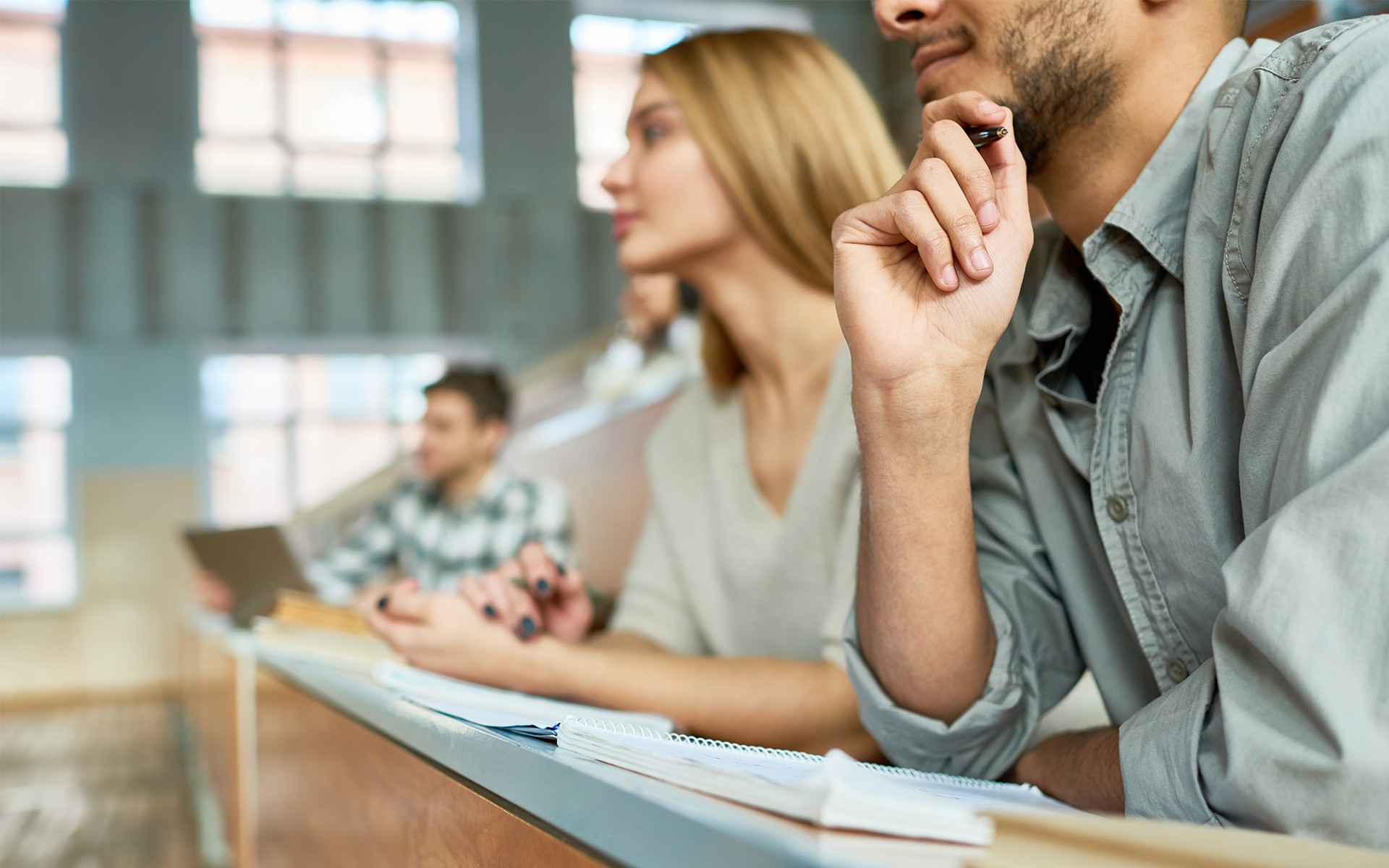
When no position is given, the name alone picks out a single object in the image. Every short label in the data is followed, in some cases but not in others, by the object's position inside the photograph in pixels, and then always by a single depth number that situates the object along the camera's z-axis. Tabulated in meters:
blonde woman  1.25
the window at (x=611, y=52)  9.50
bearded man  0.49
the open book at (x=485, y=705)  0.65
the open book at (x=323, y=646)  1.12
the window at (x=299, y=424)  8.52
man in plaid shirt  3.30
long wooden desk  0.34
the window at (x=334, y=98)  8.69
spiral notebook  0.36
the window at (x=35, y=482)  8.00
